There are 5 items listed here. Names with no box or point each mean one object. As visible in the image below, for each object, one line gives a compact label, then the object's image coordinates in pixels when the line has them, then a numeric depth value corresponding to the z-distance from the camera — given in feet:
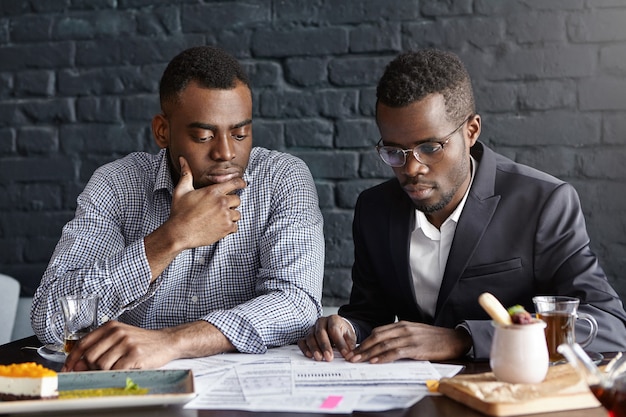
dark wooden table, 4.13
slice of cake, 4.40
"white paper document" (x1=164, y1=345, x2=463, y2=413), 4.36
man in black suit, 6.35
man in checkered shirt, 6.48
